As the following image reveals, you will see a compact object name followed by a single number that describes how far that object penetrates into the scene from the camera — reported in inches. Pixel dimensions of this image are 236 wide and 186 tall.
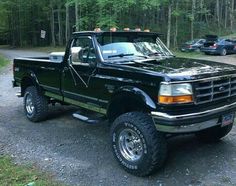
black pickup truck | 123.3
